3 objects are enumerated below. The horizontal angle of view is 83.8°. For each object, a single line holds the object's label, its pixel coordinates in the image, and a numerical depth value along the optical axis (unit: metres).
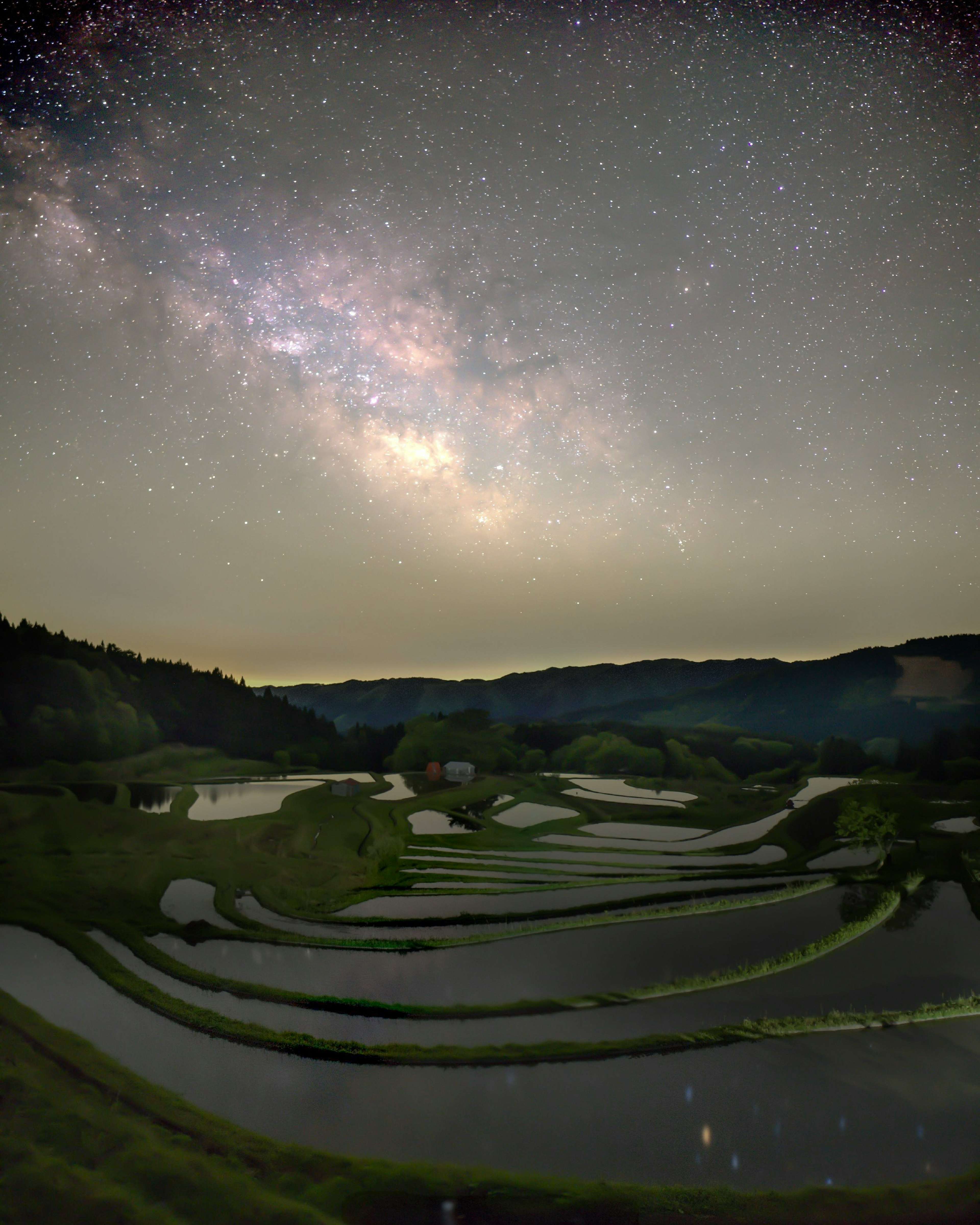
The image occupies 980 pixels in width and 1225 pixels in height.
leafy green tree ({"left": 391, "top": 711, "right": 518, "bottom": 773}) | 136.00
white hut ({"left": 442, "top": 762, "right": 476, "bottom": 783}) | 108.75
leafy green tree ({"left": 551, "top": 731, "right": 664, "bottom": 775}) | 136.00
